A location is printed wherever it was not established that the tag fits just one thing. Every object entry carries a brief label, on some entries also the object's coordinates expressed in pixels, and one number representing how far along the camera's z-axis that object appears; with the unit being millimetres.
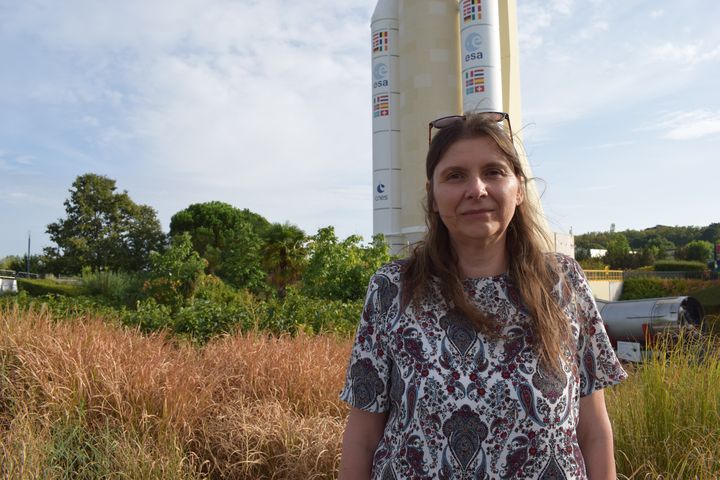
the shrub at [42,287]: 23562
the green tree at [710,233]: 69606
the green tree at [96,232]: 34844
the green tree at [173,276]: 11969
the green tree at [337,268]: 14047
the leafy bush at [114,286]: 15319
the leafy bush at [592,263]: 40969
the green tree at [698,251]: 54000
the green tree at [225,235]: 20062
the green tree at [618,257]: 48875
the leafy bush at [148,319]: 8288
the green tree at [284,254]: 18141
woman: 1660
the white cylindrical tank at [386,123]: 23328
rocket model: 22953
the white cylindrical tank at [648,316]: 10336
